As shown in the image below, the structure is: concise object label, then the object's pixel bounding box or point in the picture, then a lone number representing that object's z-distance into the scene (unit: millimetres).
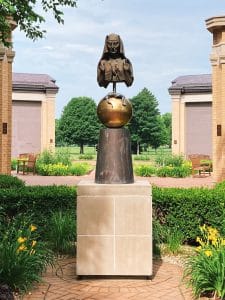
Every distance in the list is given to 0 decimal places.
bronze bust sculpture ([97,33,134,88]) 6711
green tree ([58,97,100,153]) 62781
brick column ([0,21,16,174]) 16328
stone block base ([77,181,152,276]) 6277
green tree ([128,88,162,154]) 55406
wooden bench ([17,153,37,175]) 24725
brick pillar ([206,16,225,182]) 17109
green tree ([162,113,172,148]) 101481
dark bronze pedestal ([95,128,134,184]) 6504
